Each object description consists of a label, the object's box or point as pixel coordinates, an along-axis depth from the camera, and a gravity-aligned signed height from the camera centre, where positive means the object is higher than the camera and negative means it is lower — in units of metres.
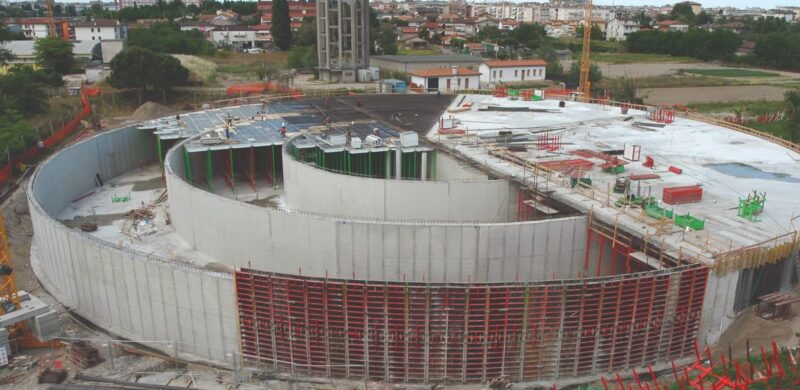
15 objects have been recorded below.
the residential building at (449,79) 68.38 -6.02
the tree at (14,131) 37.16 -6.58
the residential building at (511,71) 81.12 -6.22
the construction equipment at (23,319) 19.97 -9.28
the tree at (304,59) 81.00 -4.75
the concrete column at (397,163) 31.89 -6.97
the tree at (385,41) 102.56 -3.03
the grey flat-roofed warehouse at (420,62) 81.12 -5.23
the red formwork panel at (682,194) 24.16 -6.47
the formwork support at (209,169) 33.83 -7.77
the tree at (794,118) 47.99 -7.18
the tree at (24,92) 49.53 -5.49
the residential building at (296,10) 170.30 +3.31
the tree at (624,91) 68.35 -7.73
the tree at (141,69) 58.41 -4.30
